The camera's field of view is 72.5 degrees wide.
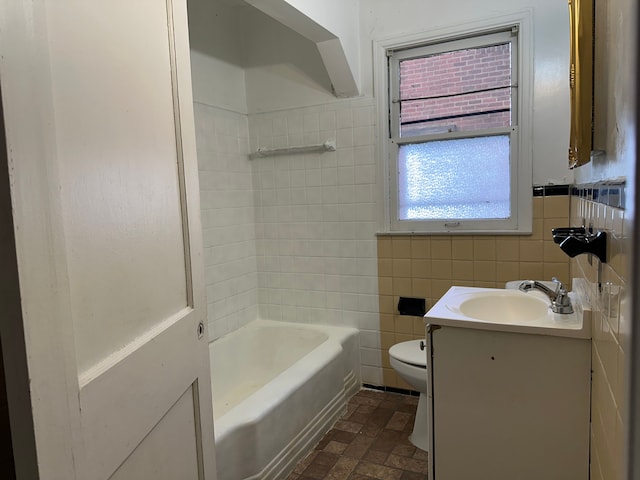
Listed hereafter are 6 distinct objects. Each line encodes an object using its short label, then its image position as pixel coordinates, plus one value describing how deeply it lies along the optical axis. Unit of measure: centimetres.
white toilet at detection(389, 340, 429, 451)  222
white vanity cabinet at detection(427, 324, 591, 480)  135
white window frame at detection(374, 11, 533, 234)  233
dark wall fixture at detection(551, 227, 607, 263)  91
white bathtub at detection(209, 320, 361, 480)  182
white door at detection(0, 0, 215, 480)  63
